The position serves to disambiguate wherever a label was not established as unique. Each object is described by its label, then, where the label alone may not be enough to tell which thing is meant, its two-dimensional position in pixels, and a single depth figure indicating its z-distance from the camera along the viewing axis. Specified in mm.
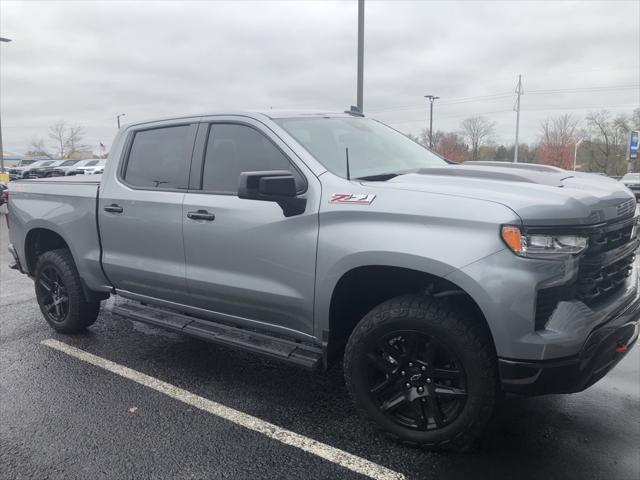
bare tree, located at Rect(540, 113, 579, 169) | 50344
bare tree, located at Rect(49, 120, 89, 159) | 89188
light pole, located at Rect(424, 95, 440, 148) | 34000
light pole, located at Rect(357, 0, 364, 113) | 11621
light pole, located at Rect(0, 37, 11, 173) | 24464
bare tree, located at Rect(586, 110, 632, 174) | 59656
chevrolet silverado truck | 2488
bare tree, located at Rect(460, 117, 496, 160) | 54750
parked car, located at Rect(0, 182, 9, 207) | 16703
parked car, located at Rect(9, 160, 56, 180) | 35281
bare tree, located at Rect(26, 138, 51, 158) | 102625
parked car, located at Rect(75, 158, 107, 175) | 34834
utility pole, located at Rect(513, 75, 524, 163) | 41766
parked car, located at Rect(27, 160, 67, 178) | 34781
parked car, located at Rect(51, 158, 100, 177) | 34603
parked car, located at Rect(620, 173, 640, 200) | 24245
